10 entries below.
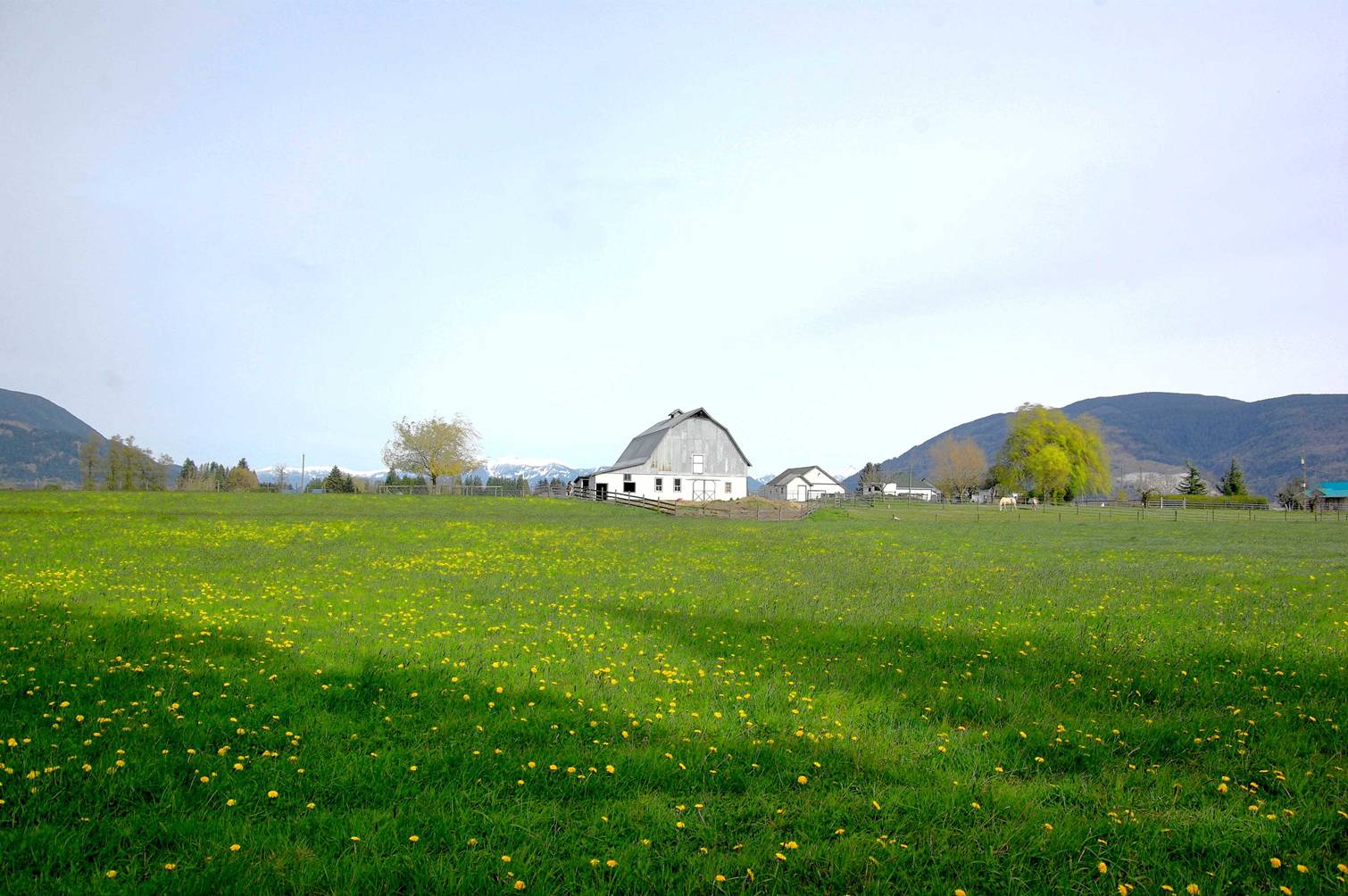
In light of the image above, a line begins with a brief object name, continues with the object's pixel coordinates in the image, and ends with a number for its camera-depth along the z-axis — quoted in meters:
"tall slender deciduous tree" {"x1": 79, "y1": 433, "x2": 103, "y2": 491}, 89.88
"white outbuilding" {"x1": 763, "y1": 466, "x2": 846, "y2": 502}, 134.38
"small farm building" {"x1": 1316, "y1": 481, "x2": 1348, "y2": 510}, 123.24
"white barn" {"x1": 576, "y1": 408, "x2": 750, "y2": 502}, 75.25
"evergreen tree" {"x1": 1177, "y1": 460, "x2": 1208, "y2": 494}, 113.50
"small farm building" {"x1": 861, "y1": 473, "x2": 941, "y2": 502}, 148.12
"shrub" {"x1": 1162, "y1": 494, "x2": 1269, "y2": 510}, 84.88
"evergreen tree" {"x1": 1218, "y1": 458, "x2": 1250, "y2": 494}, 108.38
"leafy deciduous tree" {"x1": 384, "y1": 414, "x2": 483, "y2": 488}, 94.27
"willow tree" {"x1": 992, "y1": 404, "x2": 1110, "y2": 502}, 95.63
